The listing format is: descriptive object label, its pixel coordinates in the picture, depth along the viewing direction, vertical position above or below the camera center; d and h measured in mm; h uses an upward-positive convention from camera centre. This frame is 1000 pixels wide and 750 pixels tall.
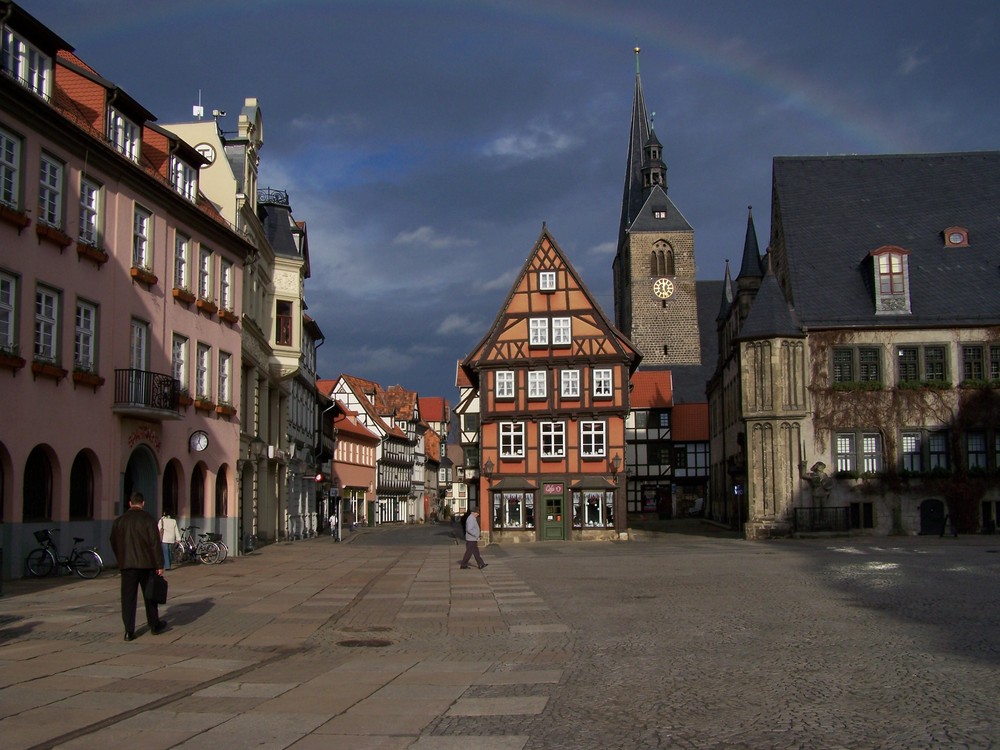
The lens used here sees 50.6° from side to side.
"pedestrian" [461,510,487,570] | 26656 -1357
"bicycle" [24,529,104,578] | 20906 -1471
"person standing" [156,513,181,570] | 23875 -1007
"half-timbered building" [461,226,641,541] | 47000 +3278
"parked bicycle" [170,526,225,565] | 27328 -1715
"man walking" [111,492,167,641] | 12859 -806
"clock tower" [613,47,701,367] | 105188 +20763
